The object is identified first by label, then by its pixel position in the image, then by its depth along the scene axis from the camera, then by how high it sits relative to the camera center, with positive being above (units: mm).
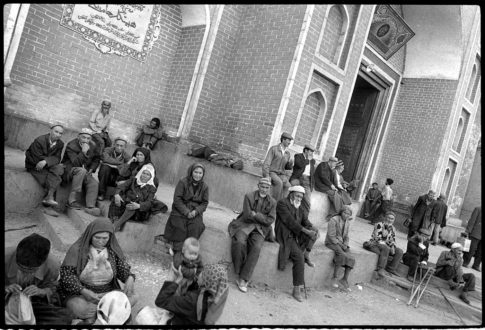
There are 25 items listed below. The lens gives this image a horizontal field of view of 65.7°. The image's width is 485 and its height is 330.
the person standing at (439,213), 8828 +154
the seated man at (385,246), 7188 -770
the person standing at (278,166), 6676 +148
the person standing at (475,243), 8883 -294
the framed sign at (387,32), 10078 +4777
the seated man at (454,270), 6936 -846
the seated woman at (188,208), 4871 -733
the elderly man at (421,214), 8695 +31
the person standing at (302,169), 6922 +215
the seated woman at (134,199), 4871 -807
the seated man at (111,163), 5562 -488
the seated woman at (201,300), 2938 -1139
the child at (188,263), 3133 -921
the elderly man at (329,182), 7703 +136
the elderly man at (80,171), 5281 -697
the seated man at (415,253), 7262 -753
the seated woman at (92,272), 3084 -1237
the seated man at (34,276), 2848 -1278
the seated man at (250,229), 4988 -821
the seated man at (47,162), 5043 -666
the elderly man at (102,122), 7187 +83
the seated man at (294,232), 5281 -713
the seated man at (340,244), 6230 -847
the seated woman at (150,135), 8398 +106
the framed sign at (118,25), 7180 +2018
